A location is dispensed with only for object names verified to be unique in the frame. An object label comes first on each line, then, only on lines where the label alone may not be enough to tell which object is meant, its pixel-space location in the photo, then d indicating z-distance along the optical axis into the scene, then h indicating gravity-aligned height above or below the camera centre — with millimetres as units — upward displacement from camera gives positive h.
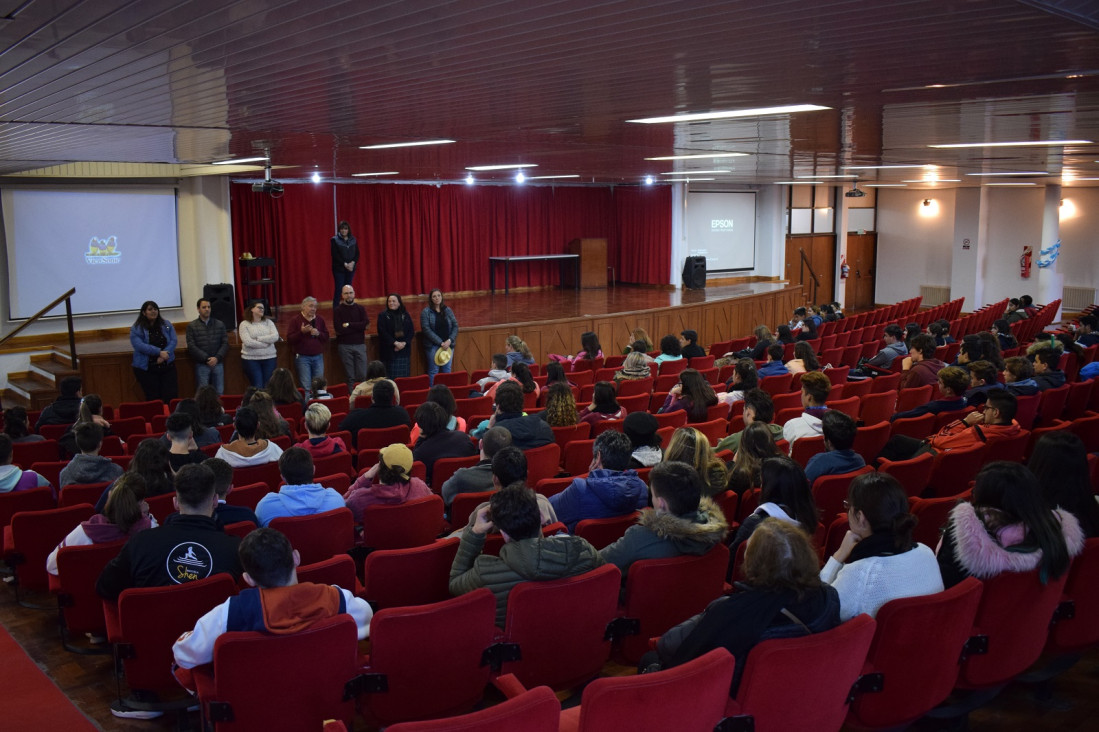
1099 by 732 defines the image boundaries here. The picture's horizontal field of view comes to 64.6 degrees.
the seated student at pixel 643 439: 5027 -1090
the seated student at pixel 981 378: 7309 -1079
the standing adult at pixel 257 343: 10703 -1056
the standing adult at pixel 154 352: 10141 -1106
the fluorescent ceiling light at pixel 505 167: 13188 +1368
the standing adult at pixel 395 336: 11730 -1097
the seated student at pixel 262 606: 2908 -1174
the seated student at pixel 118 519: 4004 -1207
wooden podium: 21094 -153
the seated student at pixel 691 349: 10344 -1151
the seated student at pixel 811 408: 5914 -1104
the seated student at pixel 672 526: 3508 -1123
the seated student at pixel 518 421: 5672 -1096
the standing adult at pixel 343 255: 13039 +9
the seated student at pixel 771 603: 2781 -1138
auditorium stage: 11219 -1188
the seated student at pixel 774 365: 8703 -1131
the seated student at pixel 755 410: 5488 -998
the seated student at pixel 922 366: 8273 -1099
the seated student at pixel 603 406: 6703 -1184
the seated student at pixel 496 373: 8875 -1220
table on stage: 20625 -179
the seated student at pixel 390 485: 4645 -1230
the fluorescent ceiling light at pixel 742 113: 5929 +980
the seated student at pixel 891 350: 10188 -1159
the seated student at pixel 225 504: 4133 -1202
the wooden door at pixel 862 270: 26344 -572
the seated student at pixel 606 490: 4246 -1152
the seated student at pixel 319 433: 5727 -1172
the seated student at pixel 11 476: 5211 -1307
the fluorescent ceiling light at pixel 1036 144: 8383 +1042
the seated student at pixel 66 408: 7648 -1312
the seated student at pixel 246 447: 5430 -1197
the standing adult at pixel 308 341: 10938 -1070
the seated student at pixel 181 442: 5215 -1135
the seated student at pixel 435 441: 5684 -1214
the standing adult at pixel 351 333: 11445 -1029
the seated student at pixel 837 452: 4820 -1123
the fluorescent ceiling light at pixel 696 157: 10555 +1204
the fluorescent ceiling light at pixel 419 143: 8672 +1127
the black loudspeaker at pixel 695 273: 20531 -477
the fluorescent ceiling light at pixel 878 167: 13156 +1283
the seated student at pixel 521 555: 3305 -1145
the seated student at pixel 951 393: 6820 -1123
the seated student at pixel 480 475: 4828 -1221
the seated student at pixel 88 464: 5249 -1248
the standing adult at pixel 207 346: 10547 -1081
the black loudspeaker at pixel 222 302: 12711 -664
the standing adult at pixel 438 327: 12039 -996
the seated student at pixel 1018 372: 7438 -1070
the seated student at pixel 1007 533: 3314 -1082
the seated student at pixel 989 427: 5859 -1199
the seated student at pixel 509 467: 4145 -1008
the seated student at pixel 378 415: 6680 -1221
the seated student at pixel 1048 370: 7891 -1102
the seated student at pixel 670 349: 10031 -1101
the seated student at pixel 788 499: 3873 -1103
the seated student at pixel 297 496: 4344 -1203
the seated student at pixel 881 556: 3127 -1117
